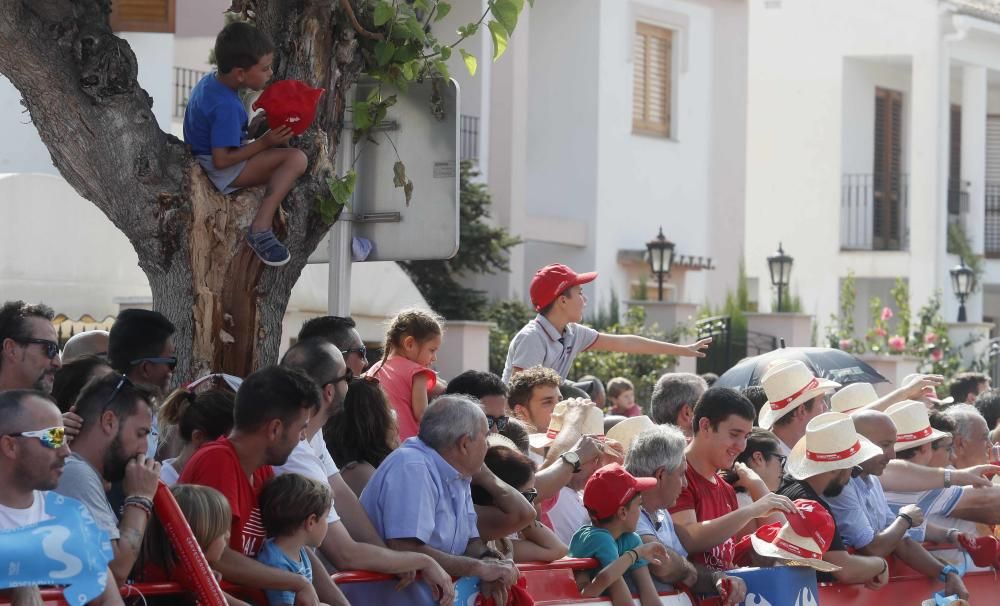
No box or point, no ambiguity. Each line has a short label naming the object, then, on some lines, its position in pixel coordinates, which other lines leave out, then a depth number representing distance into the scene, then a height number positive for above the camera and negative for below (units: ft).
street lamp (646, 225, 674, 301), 132.58 -0.89
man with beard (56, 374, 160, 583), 30.91 -2.48
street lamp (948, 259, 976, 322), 157.11 -2.30
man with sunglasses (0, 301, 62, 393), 39.97 -1.67
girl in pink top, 46.64 -2.11
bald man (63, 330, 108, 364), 47.62 -1.85
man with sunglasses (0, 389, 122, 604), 29.32 -2.25
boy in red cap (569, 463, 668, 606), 41.58 -4.31
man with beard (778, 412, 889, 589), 48.34 -3.80
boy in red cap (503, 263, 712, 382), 55.91 -1.78
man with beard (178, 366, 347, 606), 34.29 -2.50
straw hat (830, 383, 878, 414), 57.07 -3.09
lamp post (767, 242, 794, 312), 137.50 -1.51
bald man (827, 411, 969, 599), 49.64 -4.74
